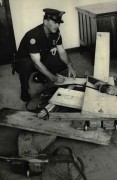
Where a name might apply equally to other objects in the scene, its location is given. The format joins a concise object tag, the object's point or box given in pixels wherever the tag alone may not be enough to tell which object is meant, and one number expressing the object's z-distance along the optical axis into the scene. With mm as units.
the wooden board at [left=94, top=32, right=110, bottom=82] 2990
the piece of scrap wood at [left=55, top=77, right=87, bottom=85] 2941
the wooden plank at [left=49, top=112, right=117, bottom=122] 2355
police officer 2993
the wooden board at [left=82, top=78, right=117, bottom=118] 2348
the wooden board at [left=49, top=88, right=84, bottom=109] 2545
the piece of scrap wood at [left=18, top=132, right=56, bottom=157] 2208
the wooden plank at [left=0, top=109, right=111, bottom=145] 2287
